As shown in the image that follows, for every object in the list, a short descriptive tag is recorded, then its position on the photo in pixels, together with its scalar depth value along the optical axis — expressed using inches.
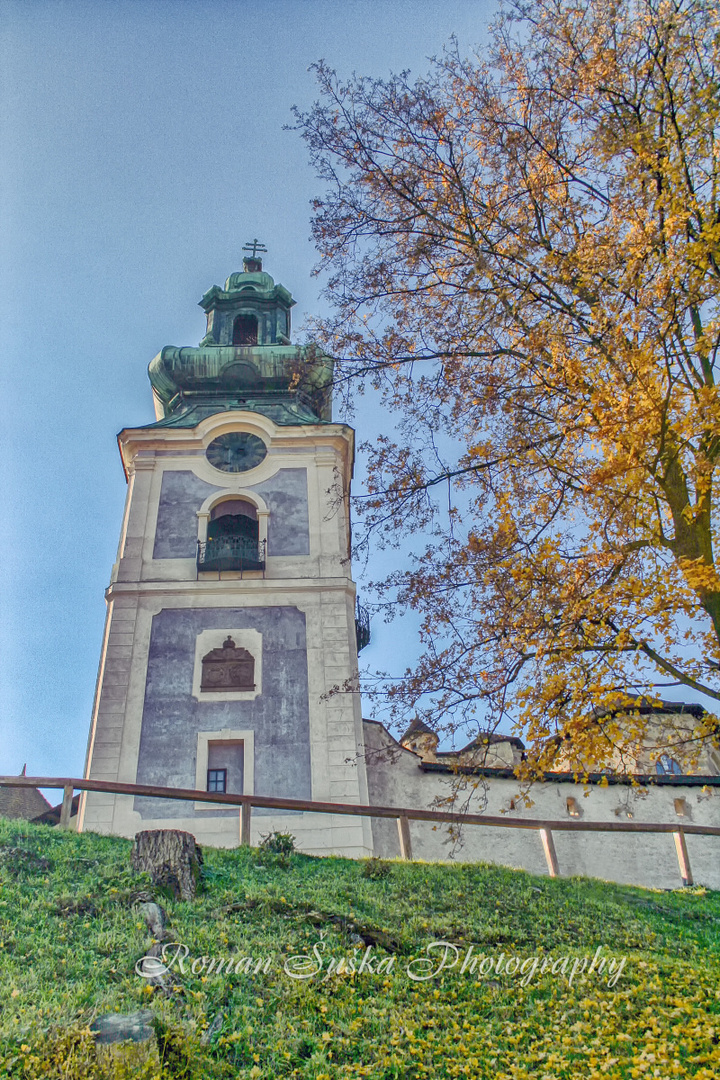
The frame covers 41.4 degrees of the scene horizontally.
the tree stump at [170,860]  393.4
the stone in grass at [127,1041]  245.9
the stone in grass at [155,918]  345.1
